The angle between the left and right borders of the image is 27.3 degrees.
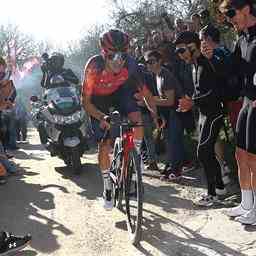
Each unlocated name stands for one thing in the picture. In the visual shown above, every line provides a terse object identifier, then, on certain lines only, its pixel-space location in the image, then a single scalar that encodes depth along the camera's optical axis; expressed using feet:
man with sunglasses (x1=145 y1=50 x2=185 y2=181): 25.05
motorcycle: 28.99
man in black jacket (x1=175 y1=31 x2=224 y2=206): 19.63
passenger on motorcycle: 31.94
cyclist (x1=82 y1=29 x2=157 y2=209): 18.90
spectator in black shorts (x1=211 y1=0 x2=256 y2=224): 16.33
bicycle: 16.25
